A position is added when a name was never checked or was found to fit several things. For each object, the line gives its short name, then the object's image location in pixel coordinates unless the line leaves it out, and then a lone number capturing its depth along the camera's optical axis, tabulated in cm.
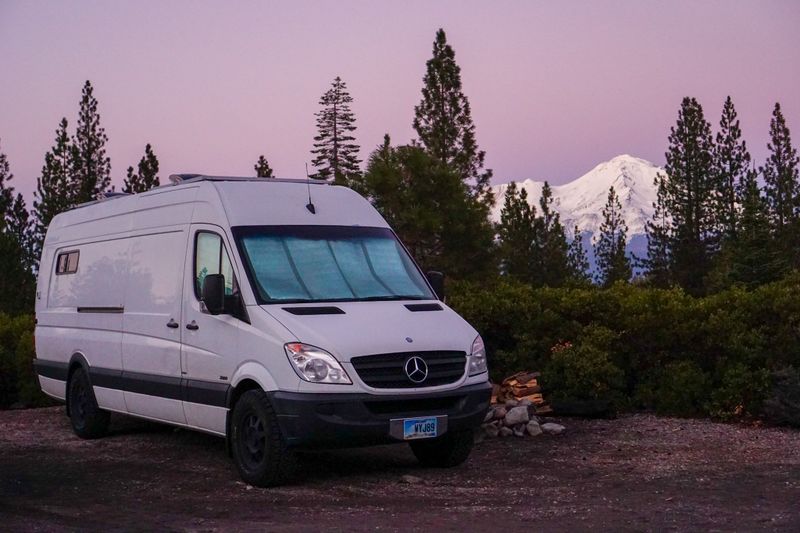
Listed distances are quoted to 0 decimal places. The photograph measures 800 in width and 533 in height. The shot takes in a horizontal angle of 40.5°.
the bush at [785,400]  1227
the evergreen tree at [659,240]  6588
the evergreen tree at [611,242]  7212
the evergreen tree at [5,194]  6956
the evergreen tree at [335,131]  6800
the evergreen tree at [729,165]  6391
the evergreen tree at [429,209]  3612
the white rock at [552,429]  1234
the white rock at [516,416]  1235
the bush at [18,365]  1823
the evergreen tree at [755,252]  4316
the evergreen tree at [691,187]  6300
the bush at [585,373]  1335
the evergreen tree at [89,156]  6353
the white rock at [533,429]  1227
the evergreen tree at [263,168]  7000
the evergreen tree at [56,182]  6316
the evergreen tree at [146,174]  6325
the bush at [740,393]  1277
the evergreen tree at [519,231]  5588
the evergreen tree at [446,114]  5275
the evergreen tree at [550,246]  5900
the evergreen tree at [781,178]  6731
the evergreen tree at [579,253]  7929
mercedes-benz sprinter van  884
